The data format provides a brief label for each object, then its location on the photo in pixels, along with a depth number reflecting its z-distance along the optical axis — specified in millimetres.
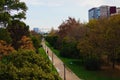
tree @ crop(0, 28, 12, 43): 15605
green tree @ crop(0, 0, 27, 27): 14821
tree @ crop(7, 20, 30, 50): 20099
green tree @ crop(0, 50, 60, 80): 7840
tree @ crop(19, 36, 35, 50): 20608
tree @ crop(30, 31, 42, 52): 27673
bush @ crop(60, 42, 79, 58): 27966
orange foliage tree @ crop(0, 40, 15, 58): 15867
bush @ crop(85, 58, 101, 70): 21976
